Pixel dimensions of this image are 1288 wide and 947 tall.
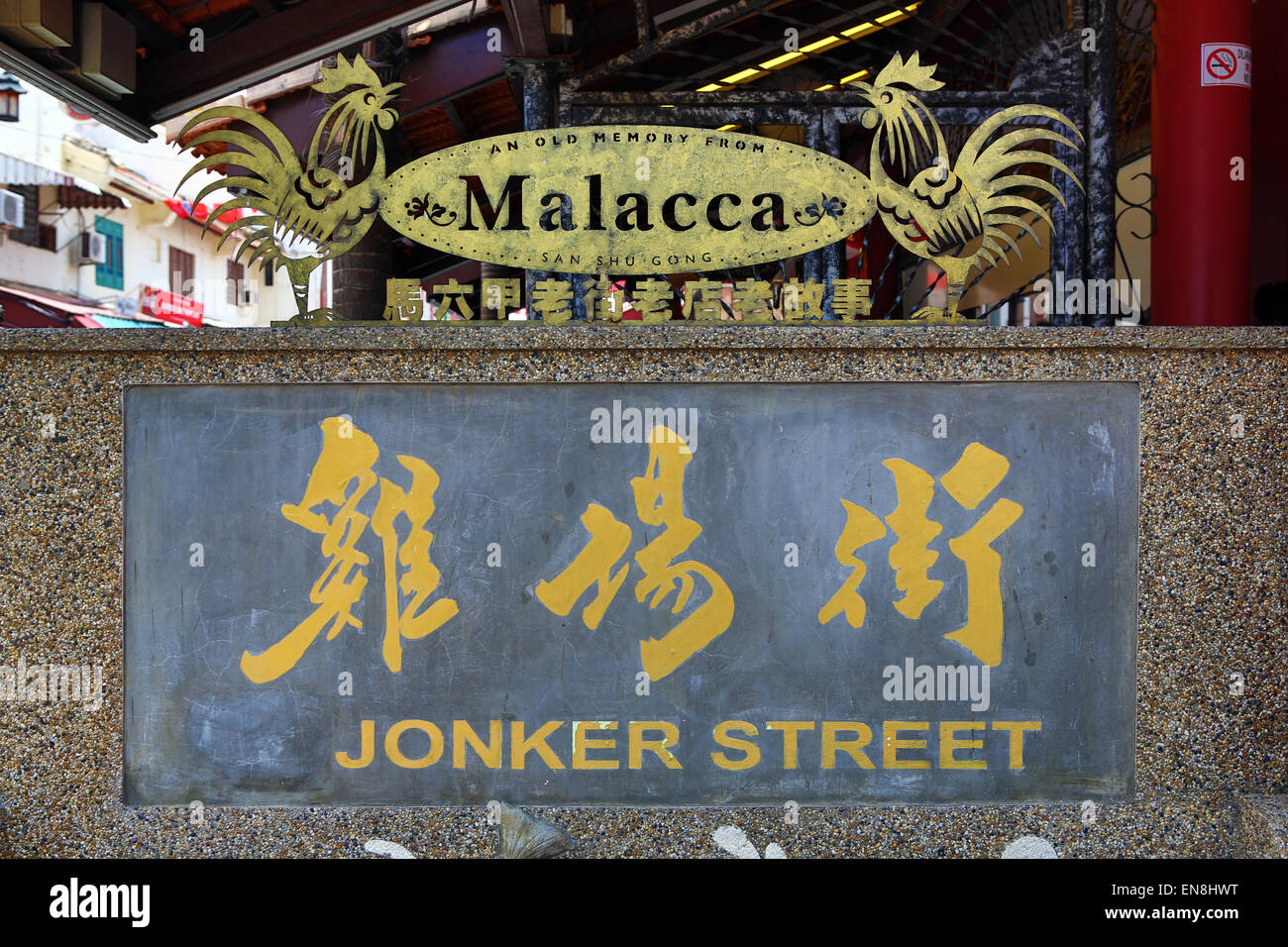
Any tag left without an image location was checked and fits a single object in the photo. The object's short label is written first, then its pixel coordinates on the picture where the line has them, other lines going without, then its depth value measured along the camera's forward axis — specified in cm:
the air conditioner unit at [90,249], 2150
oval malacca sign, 374
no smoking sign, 478
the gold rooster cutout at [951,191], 375
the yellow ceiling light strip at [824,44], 809
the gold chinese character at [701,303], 374
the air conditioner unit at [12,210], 1834
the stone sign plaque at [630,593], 369
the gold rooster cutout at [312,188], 372
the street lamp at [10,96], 1888
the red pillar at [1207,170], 478
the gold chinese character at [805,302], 371
